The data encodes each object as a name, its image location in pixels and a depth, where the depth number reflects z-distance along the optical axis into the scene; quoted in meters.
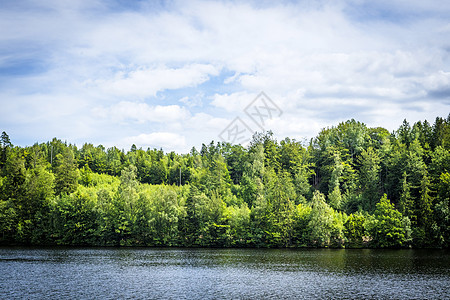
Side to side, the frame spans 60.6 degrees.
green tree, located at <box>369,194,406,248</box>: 95.56
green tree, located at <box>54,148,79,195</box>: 118.24
